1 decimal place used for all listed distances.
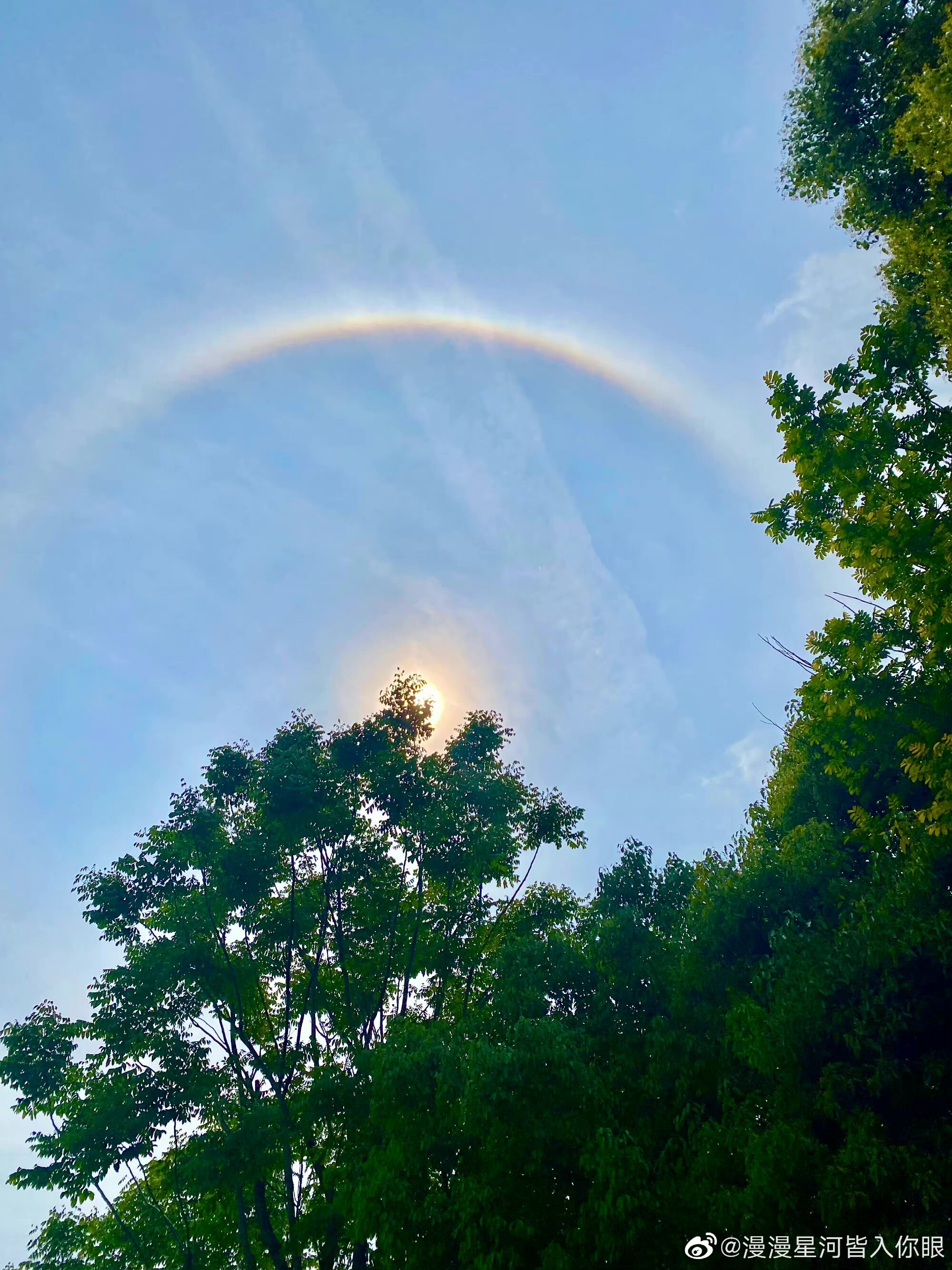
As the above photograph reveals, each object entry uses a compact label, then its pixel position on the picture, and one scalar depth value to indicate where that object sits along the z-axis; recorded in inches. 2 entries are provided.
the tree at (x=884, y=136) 403.2
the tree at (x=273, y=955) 558.6
